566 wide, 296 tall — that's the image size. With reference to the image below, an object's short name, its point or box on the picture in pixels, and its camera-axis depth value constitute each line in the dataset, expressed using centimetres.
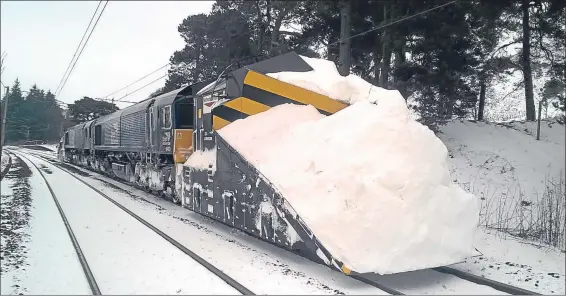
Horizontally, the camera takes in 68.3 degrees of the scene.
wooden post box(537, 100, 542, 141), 904
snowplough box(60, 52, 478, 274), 412
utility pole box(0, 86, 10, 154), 2997
